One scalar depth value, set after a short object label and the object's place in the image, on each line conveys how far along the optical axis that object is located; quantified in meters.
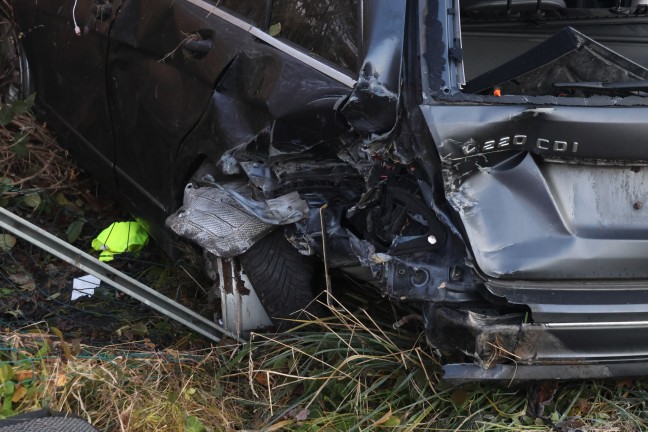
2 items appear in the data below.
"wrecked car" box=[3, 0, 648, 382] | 5.08
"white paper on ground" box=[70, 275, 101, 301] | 7.90
